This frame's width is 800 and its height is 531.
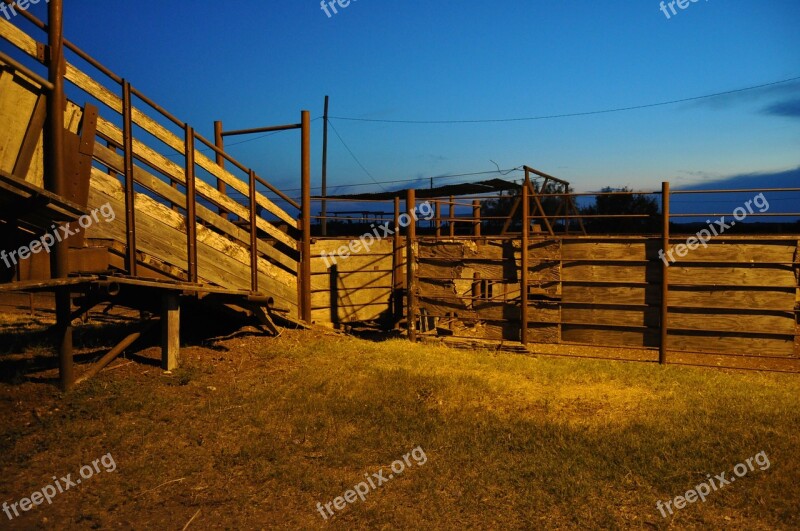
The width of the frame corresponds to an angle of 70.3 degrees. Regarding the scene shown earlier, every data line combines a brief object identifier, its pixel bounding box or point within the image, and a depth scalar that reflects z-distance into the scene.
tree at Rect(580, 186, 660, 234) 27.35
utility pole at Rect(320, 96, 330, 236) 36.72
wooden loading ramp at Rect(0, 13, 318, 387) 5.74
